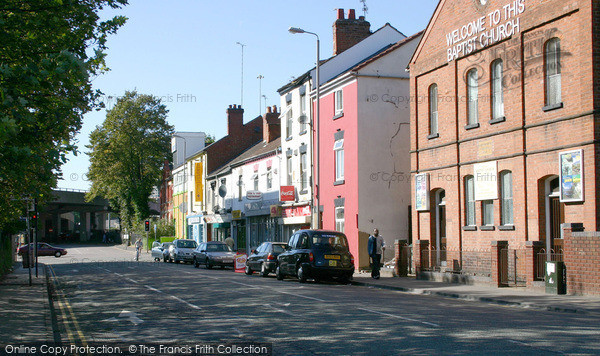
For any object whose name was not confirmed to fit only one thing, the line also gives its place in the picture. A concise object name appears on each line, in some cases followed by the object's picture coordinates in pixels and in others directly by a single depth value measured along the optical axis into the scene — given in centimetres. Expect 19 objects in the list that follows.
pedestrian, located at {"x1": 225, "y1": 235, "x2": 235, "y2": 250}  4790
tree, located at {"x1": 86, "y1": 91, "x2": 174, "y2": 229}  7312
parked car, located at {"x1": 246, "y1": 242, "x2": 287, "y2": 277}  2797
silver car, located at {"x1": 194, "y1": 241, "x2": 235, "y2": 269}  3588
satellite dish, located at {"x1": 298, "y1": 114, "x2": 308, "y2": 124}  3688
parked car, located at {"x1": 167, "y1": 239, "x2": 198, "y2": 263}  4375
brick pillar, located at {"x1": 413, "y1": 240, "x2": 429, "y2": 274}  2548
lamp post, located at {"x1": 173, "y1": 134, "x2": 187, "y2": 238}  6618
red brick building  1902
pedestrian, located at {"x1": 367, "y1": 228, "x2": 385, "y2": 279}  2552
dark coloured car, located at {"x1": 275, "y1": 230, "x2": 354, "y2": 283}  2391
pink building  3158
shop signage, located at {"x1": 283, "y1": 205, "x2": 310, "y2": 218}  3756
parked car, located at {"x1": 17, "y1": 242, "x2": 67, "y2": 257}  6749
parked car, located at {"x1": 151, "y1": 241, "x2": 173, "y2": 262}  4772
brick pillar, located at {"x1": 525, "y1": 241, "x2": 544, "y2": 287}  1928
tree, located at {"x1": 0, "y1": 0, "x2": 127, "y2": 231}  1041
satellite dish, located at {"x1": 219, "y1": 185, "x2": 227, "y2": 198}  5166
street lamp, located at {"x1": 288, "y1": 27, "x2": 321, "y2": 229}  2927
